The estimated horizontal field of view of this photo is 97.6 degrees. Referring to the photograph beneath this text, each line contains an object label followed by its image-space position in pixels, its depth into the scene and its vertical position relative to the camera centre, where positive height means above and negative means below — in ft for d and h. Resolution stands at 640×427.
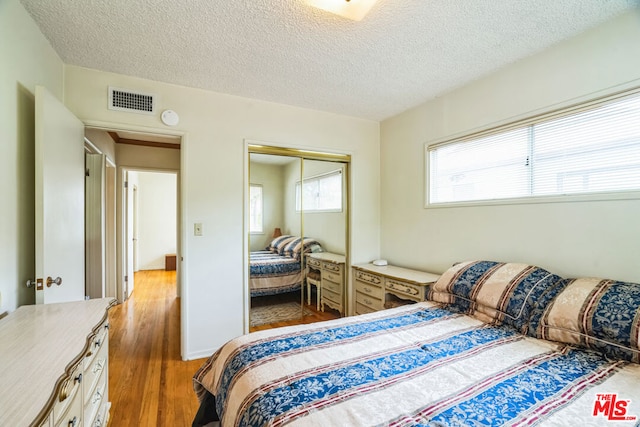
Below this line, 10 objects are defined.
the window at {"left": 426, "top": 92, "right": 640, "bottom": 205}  5.81 +1.42
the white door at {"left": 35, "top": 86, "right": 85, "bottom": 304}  5.19 +0.28
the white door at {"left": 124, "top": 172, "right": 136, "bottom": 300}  15.04 -1.81
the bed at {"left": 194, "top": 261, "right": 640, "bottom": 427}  3.41 -2.41
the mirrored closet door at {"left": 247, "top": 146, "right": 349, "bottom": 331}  10.19 -0.90
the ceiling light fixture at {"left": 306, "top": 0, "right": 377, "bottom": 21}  5.18 +3.90
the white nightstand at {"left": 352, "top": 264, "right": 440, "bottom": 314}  8.55 -2.40
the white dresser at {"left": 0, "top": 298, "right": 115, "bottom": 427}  2.52 -1.66
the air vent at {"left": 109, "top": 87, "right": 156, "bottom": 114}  7.89 +3.26
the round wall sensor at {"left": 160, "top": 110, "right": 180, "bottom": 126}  8.41 +2.91
